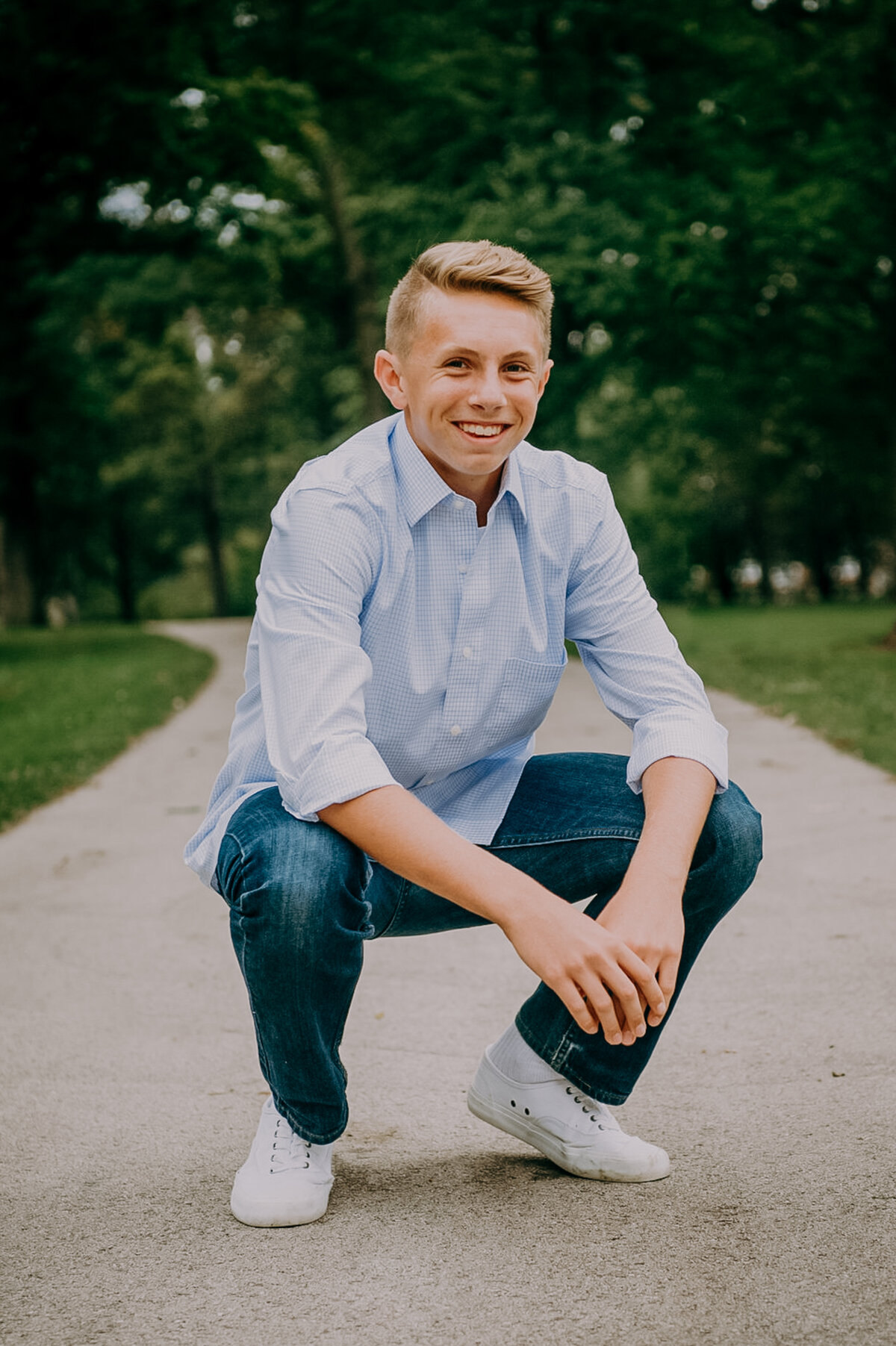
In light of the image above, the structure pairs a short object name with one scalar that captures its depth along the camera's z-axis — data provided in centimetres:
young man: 216
